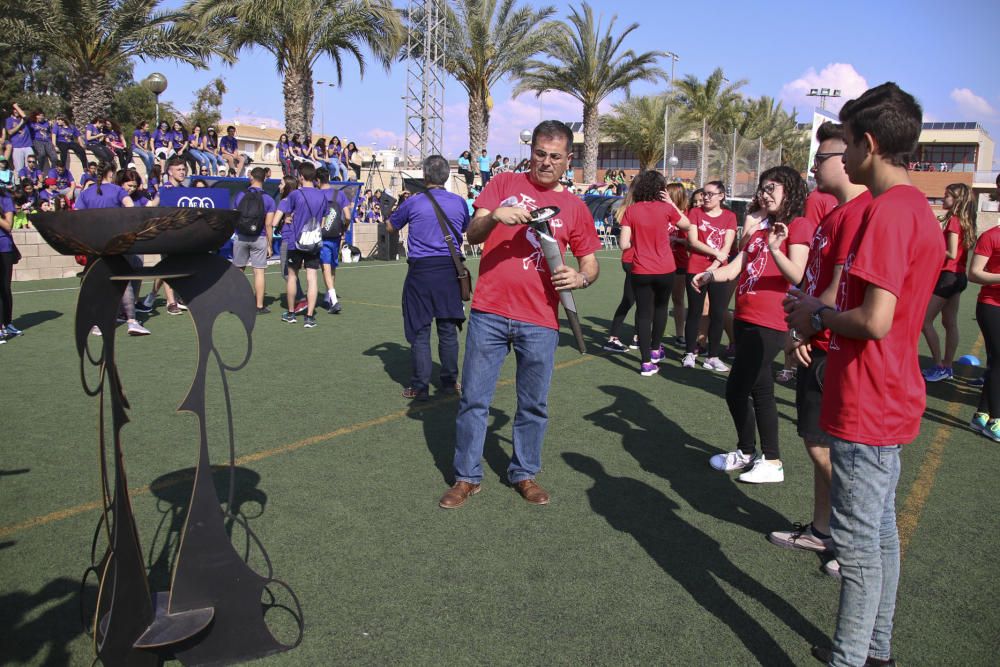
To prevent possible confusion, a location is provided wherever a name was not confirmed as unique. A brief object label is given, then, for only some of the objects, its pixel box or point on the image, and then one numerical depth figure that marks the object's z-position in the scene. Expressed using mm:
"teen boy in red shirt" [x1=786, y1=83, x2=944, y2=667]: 2307
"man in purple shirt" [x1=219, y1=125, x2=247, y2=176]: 19469
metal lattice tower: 25031
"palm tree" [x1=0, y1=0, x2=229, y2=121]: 17031
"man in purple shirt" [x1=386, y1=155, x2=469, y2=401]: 6383
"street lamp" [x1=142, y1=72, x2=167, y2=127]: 18219
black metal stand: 2510
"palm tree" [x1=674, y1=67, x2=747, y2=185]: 38688
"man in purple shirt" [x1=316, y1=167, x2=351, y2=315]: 9859
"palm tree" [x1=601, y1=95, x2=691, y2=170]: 37969
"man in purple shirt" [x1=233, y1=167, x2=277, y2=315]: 10133
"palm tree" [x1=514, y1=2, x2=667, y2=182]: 28156
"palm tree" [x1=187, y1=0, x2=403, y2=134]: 19781
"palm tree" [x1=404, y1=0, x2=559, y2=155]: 25375
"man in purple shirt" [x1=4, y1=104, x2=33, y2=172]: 15266
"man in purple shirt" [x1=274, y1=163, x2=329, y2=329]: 9461
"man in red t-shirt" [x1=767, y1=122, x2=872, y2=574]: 3016
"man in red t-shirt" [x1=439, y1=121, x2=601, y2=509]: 4031
